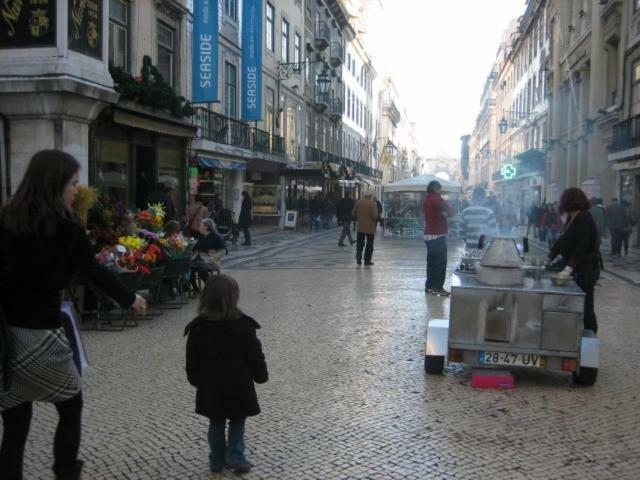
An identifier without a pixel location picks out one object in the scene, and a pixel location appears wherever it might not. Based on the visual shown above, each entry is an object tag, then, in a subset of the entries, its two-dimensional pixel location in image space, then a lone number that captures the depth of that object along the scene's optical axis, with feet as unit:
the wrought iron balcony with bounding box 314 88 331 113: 130.82
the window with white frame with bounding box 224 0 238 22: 81.00
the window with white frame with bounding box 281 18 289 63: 107.14
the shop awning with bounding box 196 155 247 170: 71.87
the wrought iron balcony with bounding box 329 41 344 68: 147.43
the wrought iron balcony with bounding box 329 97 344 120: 145.88
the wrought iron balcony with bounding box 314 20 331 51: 129.29
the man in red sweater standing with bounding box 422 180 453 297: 35.40
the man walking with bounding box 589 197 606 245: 53.45
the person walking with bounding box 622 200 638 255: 61.46
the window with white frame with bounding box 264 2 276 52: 97.91
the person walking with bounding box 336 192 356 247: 72.08
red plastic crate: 18.34
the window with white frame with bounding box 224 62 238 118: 82.99
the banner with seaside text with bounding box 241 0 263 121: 81.76
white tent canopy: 94.03
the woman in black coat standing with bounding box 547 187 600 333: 20.97
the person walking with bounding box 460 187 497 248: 61.62
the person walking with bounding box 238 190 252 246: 67.28
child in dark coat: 11.75
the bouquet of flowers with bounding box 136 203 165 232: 30.99
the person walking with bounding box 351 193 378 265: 49.34
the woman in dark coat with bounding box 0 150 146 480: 9.75
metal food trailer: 17.98
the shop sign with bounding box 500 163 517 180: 156.87
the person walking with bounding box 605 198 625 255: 60.64
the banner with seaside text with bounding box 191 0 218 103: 65.57
